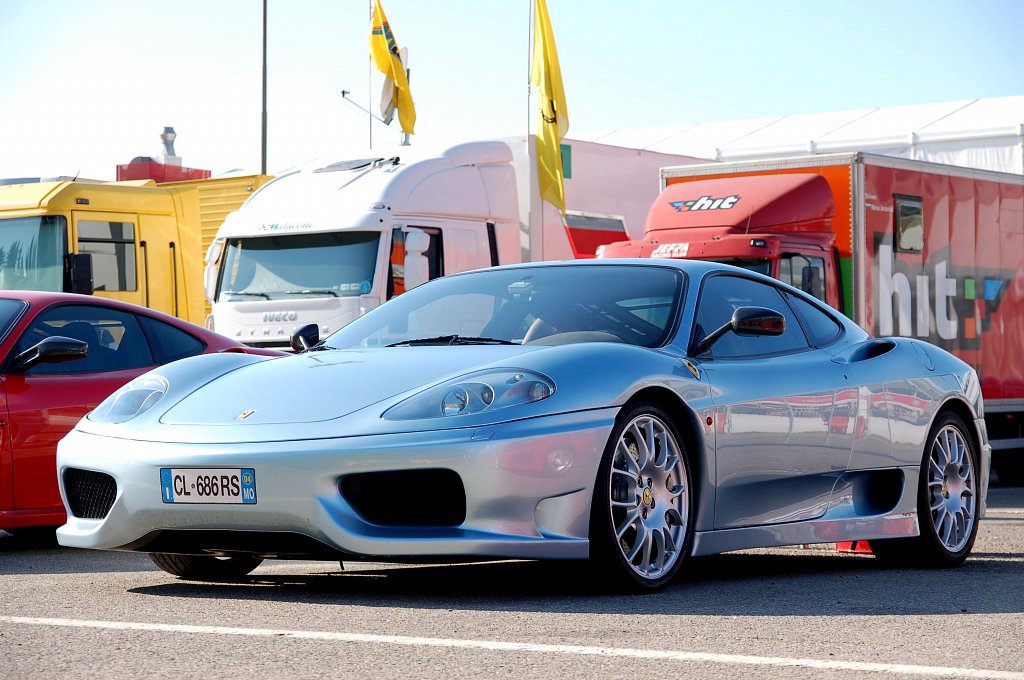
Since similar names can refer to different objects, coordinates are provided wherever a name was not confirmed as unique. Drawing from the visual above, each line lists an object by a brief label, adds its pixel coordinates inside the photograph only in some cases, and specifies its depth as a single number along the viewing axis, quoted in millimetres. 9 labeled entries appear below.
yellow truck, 14695
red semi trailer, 13086
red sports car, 7668
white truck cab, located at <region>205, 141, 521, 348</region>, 13664
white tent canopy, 22609
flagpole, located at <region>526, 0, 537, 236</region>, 14727
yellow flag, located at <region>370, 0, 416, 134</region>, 22000
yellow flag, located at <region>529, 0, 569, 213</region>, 14906
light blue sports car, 5266
